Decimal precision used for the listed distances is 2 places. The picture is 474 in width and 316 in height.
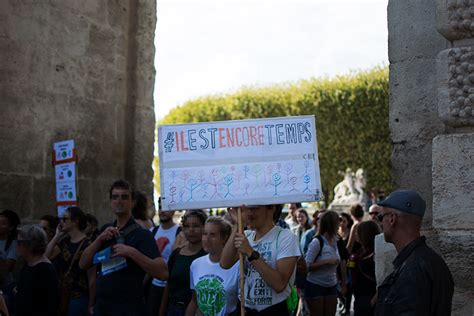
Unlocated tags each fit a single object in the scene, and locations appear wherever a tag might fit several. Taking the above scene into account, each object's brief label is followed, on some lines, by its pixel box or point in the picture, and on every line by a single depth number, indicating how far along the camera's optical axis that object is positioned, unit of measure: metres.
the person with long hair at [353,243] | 9.23
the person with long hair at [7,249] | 7.59
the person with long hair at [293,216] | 12.43
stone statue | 30.34
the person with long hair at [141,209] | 7.80
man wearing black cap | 3.42
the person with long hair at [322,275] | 8.17
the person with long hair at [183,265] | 5.73
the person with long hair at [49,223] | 8.20
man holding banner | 4.37
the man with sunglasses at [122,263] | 5.40
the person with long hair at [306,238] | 9.84
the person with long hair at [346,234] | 11.18
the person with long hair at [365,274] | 7.58
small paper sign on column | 8.53
